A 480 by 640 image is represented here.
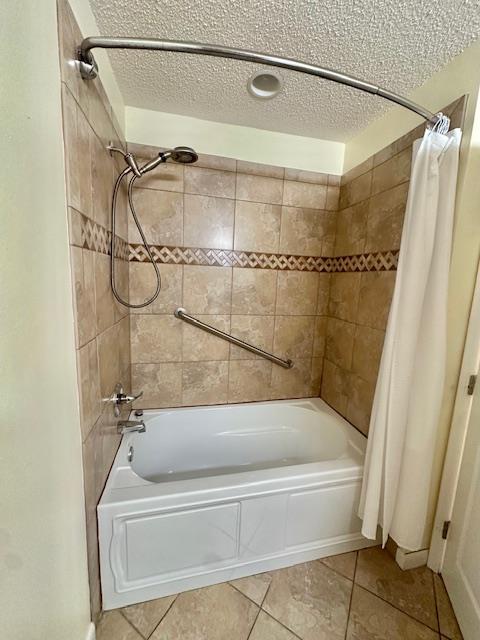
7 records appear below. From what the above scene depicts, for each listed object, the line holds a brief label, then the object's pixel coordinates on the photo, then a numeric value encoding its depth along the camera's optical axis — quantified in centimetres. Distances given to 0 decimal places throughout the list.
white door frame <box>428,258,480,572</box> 112
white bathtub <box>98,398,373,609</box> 110
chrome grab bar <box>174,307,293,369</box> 178
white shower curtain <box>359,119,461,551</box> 106
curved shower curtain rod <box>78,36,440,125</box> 79
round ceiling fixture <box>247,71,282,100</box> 127
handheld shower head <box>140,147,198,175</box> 131
